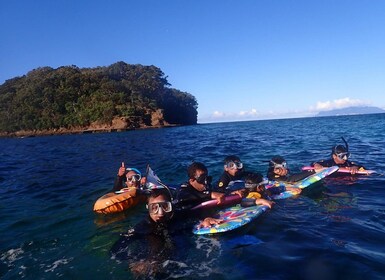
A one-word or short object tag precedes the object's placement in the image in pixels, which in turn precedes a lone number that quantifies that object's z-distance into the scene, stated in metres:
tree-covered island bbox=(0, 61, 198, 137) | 71.44
